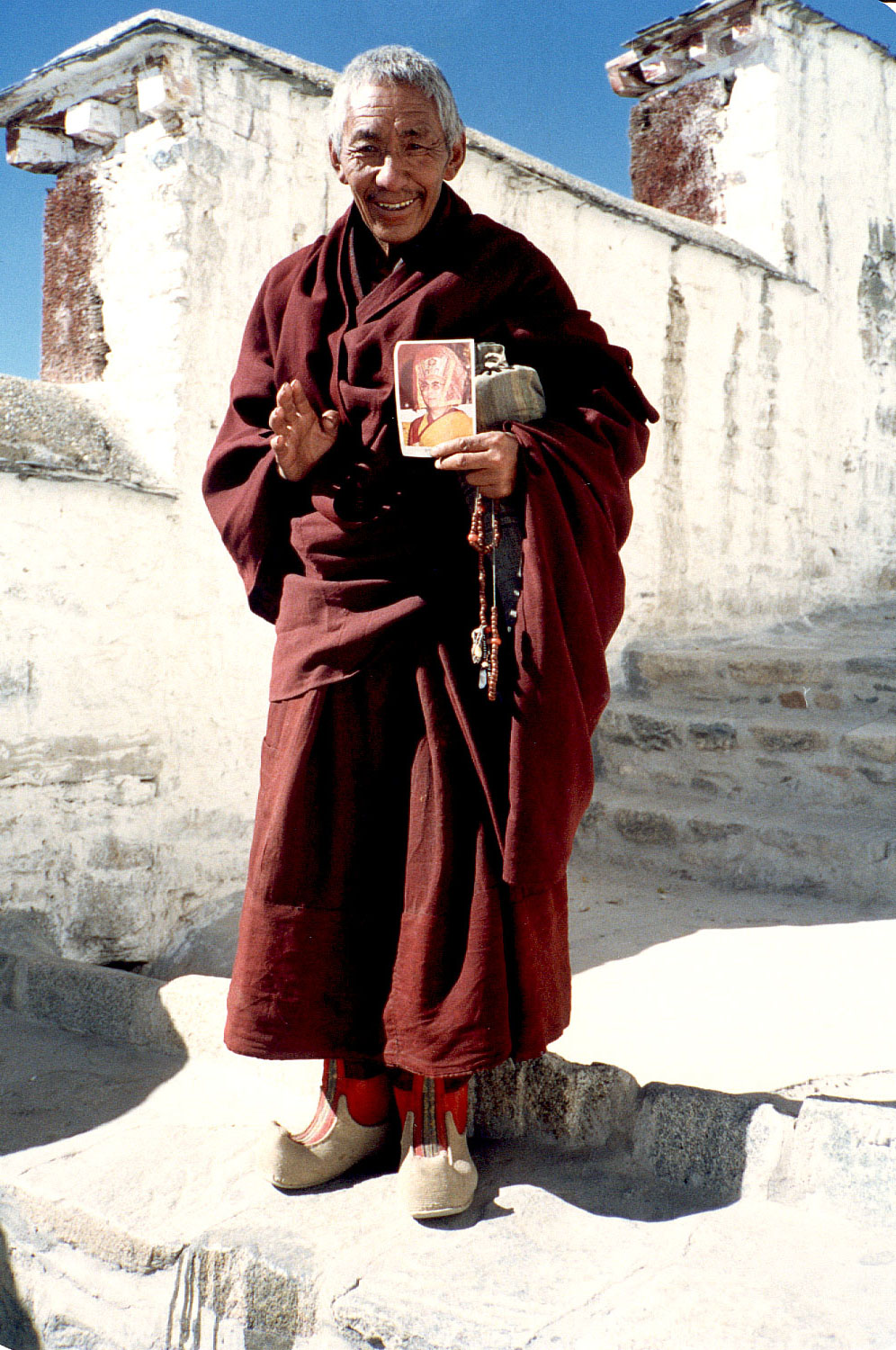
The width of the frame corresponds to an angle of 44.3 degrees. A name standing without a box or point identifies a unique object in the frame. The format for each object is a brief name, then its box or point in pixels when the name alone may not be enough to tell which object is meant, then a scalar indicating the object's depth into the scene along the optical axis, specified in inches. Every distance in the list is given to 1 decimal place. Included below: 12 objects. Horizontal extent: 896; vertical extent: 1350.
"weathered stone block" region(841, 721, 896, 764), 173.6
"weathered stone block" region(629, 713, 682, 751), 199.6
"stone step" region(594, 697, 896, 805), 176.1
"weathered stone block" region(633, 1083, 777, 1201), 77.2
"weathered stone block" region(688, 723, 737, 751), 193.3
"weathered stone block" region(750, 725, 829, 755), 183.2
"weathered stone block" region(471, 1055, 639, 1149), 83.6
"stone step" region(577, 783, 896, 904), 160.1
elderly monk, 72.3
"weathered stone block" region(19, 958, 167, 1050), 110.7
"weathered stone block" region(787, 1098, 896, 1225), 71.3
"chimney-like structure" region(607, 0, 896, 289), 242.5
